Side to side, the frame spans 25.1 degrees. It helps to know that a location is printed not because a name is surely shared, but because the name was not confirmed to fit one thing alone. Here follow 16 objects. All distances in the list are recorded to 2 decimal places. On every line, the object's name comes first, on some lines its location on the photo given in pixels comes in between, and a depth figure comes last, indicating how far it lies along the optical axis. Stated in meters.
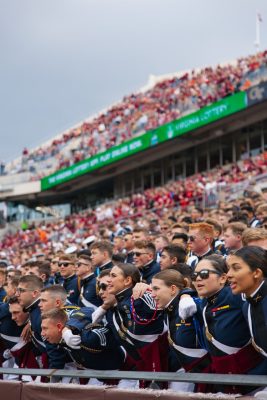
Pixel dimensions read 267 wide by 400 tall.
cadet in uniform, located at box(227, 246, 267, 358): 3.37
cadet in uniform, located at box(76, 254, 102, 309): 6.07
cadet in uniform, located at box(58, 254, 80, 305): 6.70
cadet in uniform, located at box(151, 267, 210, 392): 3.99
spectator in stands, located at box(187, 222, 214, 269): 5.97
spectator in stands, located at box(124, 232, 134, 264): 8.76
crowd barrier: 2.98
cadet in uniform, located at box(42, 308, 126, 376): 4.32
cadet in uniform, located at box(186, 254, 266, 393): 3.61
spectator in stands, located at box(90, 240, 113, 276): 6.67
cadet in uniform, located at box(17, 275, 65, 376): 4.83
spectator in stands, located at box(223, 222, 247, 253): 6.11
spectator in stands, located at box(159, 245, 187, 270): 5.75
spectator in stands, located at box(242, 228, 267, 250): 4.67
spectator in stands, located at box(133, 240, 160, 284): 6.22
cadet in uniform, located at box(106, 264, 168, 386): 4.33
